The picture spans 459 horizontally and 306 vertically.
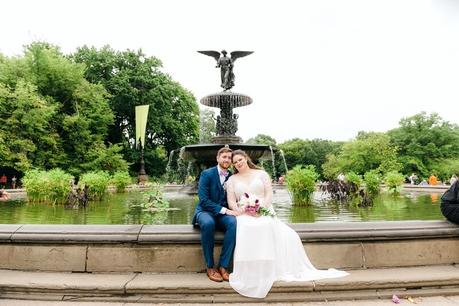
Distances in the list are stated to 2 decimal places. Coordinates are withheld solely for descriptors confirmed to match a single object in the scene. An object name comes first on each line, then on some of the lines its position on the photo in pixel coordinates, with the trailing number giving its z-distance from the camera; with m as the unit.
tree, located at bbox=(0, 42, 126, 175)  26.81
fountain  14.73
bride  4.04
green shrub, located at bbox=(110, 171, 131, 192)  20.47
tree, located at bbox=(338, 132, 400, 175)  47.34
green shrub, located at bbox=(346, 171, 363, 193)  12.83
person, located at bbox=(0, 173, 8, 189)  27.30
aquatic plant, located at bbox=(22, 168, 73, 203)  12.03
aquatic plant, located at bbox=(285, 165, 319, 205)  10.53
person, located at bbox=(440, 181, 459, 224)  4.86
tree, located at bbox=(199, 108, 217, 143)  54.56
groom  4.28
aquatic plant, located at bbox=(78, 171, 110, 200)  13.64
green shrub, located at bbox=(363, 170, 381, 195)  13.61
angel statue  17.97
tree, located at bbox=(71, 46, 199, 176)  37.88
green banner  34.34
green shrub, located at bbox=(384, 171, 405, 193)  16.70
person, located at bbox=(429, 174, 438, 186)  28.10
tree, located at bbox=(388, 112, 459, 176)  48.22
